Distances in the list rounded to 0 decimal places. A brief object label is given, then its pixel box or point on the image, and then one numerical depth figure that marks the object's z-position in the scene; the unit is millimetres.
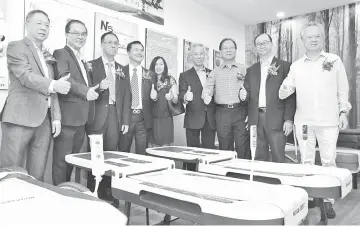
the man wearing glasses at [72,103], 2656
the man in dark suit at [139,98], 3408
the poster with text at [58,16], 3053
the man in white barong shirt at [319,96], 2732
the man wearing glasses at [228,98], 3348
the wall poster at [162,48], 4270
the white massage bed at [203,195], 1303
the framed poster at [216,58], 5594
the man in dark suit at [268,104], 2982
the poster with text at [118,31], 3598
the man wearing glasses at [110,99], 3109
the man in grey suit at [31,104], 2289
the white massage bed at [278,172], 1856
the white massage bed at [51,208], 1171
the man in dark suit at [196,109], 3547
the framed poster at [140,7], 3753
